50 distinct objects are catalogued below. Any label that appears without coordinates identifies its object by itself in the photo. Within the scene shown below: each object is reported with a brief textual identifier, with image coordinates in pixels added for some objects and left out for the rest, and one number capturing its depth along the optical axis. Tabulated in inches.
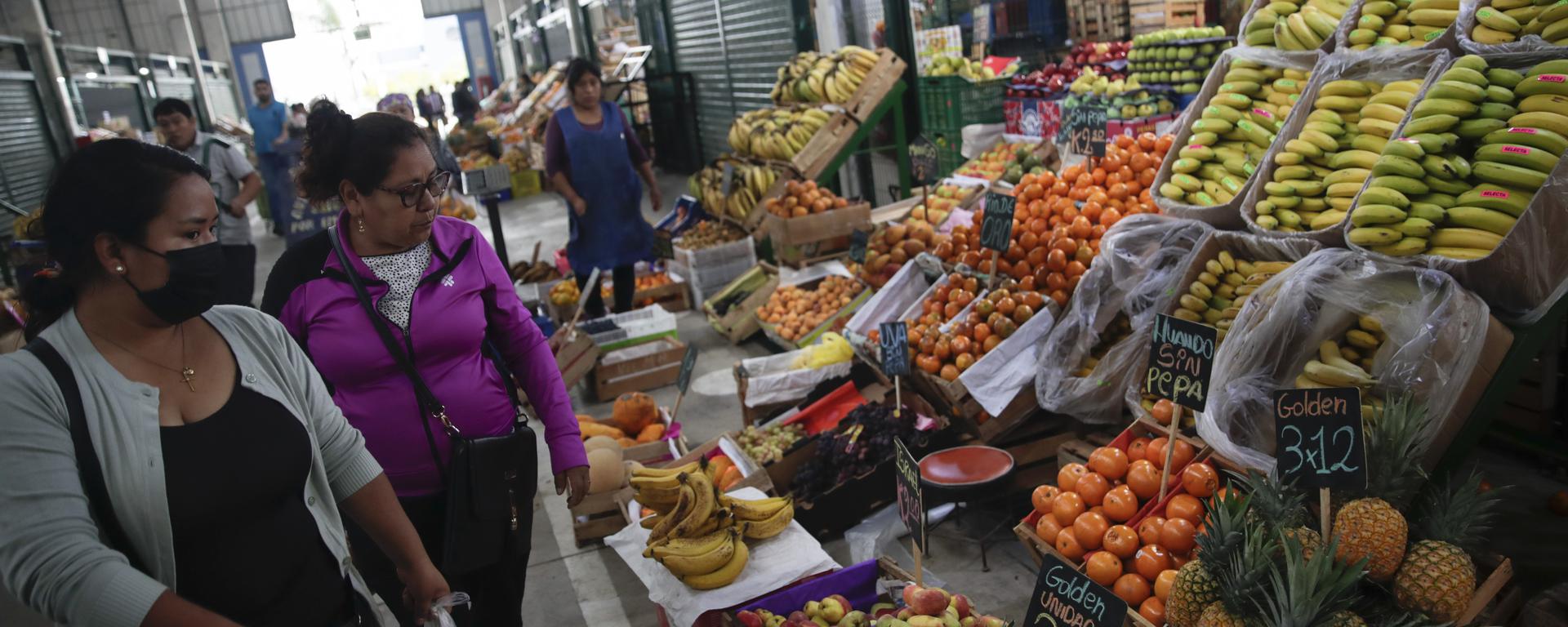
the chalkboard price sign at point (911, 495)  90.3
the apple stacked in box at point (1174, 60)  218.5
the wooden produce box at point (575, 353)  203.2
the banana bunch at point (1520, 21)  107.8
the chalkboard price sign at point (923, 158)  213.8
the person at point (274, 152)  358.9
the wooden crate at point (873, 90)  271.6
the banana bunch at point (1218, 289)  120.6
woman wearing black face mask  50.7
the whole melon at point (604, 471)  145.8
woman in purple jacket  78.0
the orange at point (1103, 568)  96.5
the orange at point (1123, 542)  98.3
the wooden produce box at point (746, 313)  245.9
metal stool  124.8
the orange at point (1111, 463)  109.6
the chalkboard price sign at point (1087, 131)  181.2
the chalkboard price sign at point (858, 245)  211.2
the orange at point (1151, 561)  94.8
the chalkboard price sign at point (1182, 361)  92.6
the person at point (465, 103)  706.8
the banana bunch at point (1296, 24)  141.3
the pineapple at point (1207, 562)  81.5
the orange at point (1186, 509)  98.0
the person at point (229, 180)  212.5
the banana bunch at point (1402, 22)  125.1
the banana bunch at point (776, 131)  275.6
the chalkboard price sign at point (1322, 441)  75.4
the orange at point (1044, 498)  111.4
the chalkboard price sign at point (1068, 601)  71.1
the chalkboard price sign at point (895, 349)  140.5
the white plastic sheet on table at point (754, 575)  100.8
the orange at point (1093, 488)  106.9
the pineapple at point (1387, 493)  80.6
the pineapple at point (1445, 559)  79.2
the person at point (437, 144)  226.7
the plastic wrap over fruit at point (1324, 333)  94.9
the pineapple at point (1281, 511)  81.9
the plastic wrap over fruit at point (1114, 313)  129.2
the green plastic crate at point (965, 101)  281.4
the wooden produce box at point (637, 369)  215.8
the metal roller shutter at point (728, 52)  384.8
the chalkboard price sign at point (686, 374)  159.0
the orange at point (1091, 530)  101.4
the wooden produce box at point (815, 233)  240.8
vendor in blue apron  215.0
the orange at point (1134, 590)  94.1
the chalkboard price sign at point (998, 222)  154.4
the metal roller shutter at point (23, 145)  455.2
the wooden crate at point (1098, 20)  310.0
